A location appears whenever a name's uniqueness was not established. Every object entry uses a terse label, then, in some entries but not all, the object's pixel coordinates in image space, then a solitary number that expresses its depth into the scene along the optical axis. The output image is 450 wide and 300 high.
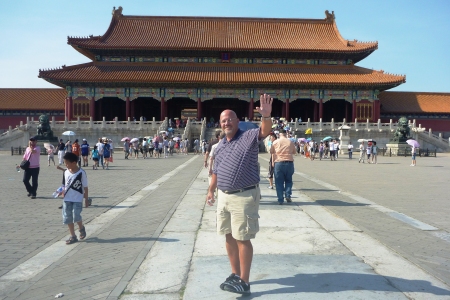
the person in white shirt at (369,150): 25.72
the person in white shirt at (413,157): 22.89
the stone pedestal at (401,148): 35.03
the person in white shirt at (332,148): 28.53
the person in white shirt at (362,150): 25.58
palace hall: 43.72
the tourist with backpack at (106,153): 20.19
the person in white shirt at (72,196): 6.41
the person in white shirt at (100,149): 20.27
